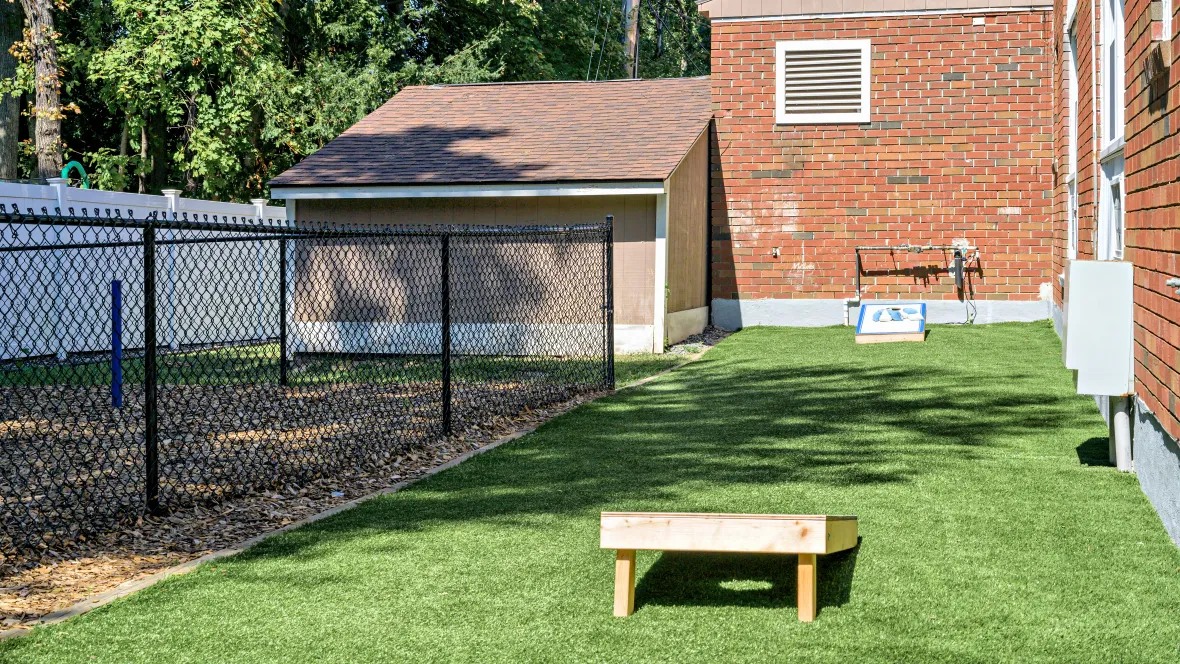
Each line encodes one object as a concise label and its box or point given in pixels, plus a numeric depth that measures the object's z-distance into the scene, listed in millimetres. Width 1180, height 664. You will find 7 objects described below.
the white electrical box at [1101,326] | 6383
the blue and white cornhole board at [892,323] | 14930
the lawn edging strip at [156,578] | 4384
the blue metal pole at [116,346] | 9884
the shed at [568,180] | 15234
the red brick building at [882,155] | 16734
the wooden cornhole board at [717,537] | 4242
